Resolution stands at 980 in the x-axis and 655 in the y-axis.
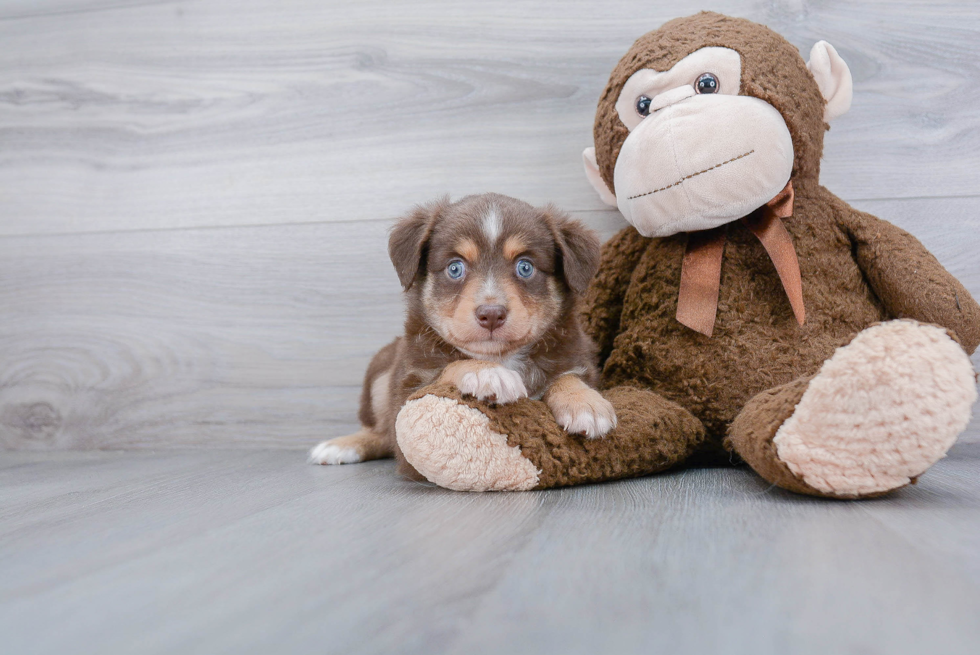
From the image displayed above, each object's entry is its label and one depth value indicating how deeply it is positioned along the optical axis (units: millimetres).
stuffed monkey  606
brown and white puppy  651
